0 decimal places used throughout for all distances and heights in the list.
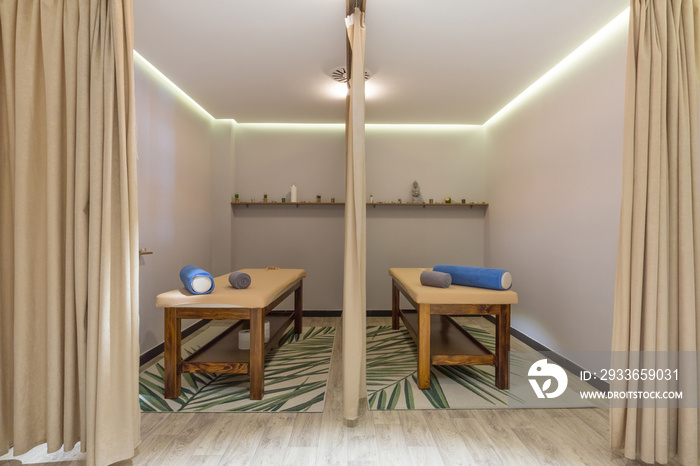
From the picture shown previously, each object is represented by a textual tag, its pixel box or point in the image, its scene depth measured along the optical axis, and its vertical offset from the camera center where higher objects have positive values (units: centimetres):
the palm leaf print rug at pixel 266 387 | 205 -101
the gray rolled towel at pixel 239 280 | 232 -32
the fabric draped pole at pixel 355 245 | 183 -7
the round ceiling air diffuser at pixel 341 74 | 281 +129
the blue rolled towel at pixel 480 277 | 224 -29
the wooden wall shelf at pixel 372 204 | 428 +35
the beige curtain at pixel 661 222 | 145 +5
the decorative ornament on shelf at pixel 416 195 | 437 +47
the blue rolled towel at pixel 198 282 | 215 -31
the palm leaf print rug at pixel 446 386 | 209 -101
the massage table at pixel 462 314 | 222 -53
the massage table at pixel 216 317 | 210 -55
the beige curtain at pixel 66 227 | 148 +2
